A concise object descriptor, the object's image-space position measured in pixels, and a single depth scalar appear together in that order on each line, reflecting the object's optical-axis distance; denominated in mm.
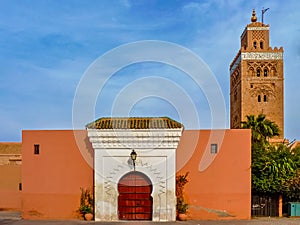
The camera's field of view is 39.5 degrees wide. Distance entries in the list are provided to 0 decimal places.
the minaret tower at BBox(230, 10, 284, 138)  52781
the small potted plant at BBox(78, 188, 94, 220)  18250
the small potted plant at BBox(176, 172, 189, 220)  17984
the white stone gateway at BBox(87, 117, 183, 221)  17672
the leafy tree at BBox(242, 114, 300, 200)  19441
